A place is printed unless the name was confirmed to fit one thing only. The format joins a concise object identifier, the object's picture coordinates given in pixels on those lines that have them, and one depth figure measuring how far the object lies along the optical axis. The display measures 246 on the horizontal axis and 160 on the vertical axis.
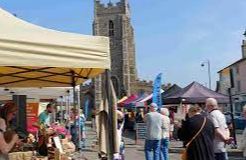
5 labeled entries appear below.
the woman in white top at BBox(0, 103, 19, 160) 5.88
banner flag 19.92
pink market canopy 39.49
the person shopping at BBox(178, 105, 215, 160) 8.50
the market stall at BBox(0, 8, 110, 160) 5.62
